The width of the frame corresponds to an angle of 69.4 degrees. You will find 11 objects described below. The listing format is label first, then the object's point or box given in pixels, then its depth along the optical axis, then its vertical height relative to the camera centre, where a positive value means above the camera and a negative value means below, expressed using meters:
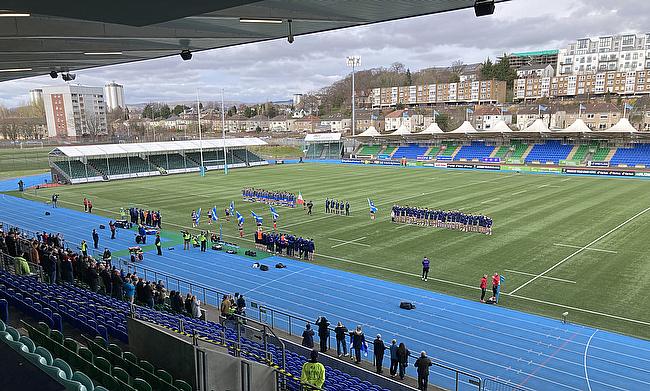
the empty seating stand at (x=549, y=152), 65.44 -6.02
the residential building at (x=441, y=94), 140.00 +6.25
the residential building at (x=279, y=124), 149.38 -2.32
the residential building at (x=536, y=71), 163.12 +13.90
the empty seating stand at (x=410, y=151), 78.38 -6.42
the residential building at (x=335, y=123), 136.25 -2.30
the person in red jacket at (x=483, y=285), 17.09 -6.27
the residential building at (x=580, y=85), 135.62 +7.06
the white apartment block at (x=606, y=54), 173.12 +20.74
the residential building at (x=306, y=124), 141.07 -2.39
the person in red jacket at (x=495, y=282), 16.92 -6.11
